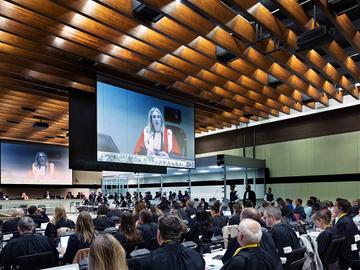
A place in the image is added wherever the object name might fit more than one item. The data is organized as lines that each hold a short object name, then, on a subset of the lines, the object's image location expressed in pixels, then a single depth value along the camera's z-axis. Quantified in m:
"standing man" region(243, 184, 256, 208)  13.94
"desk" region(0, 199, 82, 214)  18.25
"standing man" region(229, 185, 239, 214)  14.38
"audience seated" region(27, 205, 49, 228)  8.57
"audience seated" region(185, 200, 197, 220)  10.08
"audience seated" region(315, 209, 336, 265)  4.55
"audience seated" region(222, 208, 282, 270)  3.67
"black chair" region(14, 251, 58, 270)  3.95
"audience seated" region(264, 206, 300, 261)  4.14
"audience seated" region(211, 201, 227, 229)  7.53
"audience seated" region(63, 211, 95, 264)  4.68
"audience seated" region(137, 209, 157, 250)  5.38
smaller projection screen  22.53
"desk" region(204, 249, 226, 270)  4.03
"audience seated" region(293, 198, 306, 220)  9.64
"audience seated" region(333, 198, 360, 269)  4.81
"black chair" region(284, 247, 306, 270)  3.79
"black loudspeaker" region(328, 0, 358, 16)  6.46
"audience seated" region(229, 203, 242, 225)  6.94
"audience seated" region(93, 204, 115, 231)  7.29
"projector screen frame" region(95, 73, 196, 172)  9.73
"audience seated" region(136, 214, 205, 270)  2.69
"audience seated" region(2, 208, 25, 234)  6.78
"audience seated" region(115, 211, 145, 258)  5.18
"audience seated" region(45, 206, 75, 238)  6.95
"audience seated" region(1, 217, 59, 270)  4.29
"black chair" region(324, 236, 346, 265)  4.48
